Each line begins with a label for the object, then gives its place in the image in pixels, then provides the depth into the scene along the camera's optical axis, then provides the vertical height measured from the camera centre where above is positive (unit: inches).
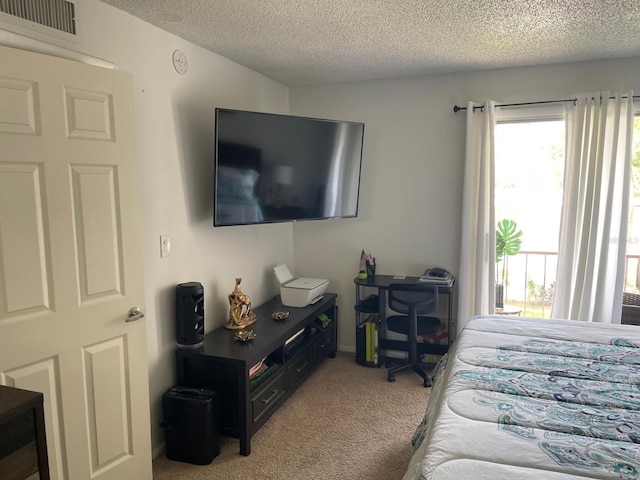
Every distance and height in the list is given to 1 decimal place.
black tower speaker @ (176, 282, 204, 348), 108.4 -28.2
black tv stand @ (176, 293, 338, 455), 105.6 -43.5
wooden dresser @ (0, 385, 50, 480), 52.6 -28.3
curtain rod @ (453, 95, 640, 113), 138.3 +27.6
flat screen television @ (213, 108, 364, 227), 116.3 +7.4
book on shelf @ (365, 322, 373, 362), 157.2 -50.6
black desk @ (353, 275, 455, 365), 149.4 -36.8
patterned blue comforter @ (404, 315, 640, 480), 54.8 -31.2
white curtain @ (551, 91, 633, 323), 132.6 -3.0
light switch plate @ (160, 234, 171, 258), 107.1 -12.0
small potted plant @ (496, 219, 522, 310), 155.2 -17.0
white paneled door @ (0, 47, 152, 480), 69.5 -11.3
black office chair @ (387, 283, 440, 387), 140.6 -36.2
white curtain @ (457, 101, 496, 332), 145.4 -7.9
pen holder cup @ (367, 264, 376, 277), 160.2 -26.4
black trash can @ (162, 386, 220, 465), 101.7 -51.1
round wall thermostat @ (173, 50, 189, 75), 110.4 +31.7
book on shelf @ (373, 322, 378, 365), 156.5 -50.2
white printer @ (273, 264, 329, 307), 145.9 -30.4
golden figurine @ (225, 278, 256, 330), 126.3 -31.6
